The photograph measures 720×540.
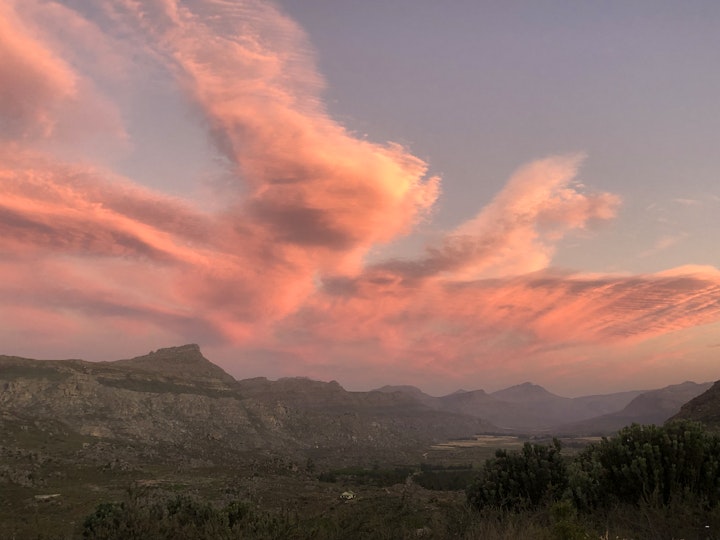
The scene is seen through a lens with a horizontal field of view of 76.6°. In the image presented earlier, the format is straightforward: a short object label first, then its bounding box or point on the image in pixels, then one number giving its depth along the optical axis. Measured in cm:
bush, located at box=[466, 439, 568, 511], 1947
